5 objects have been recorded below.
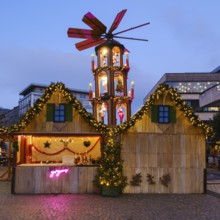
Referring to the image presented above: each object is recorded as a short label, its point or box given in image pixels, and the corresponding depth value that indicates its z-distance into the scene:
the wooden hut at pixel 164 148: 16.33
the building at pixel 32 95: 105.06
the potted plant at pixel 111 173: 15.22
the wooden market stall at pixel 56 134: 16.14
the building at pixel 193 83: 74.19
